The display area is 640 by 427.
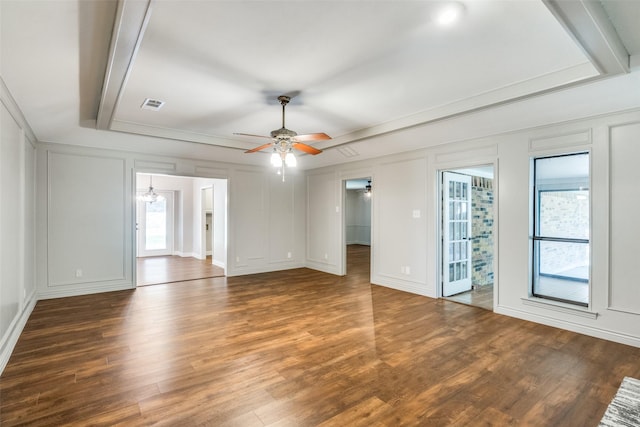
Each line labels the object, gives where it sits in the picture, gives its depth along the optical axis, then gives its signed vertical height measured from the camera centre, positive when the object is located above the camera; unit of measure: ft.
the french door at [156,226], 31.86 -1.42
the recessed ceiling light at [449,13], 6.59 +4.27
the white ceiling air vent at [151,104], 12.27 +4.28
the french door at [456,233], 16.98 -1.18
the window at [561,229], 12.32 -0.67
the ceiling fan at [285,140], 11.68 +2.74
